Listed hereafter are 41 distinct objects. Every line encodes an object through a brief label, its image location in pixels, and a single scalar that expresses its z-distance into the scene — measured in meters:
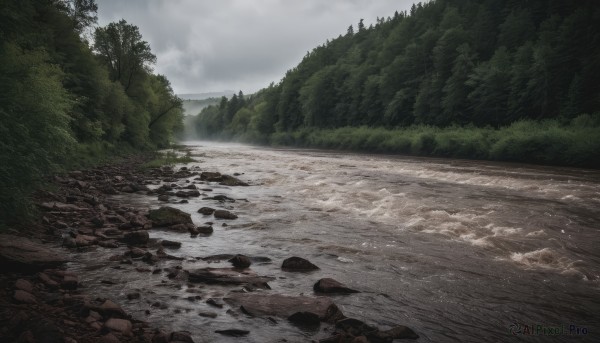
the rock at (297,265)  7.48
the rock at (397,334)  4.85
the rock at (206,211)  12.63
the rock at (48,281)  5.62
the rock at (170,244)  8.66
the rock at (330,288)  6.41
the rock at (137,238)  8.61
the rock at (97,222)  9.67
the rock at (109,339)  4.24
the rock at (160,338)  4.45
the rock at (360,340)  4.57
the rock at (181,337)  4.50
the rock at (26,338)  3.81
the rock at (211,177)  21.41
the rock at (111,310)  4.95
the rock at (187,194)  15.82
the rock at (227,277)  6.63
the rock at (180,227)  10.23
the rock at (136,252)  7.63
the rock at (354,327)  4.94
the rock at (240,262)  7.50
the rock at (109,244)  8.16
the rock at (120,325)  4.55
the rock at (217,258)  7.83
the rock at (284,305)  5.42
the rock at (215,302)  5.67
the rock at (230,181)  20.38
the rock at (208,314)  5.30
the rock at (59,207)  10.49
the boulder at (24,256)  5.85
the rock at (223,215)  12.10
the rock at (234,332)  4.86
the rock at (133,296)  5.66
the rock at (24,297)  4.86
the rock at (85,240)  7.99
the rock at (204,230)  10.10
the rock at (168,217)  10.60
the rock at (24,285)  5.19
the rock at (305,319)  5.25
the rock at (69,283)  5.72
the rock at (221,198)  15.43
